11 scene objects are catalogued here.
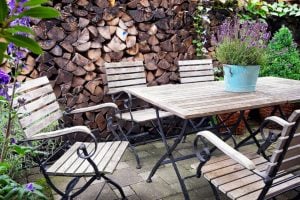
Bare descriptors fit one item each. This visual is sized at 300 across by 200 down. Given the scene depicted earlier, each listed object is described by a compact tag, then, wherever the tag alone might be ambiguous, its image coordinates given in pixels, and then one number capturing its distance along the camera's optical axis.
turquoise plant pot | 2.33
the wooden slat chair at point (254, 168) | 1.40
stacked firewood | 2.91
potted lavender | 2.31
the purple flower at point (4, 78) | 1.39
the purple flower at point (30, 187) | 1.51
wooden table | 1.97
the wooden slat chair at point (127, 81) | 2.93
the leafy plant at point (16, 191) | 1.48
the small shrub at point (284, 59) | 3.83
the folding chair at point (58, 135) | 1.85
